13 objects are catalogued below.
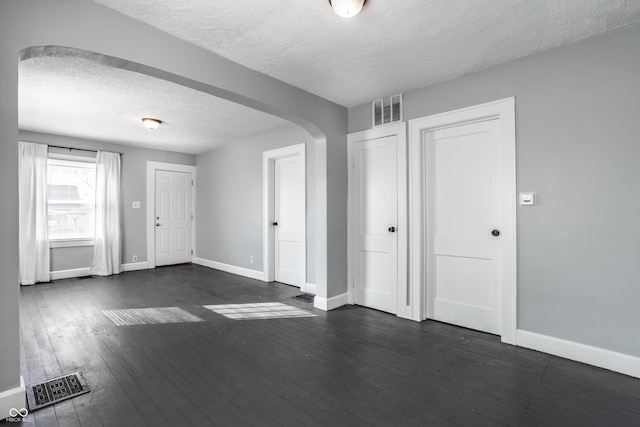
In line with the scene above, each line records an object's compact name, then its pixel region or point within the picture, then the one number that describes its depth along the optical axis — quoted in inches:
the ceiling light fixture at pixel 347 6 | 75.8
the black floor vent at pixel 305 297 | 167.1
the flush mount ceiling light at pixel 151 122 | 173.3
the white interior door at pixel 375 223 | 144.1
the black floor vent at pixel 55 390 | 78.0
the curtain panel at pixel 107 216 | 228.2
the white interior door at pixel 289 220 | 189.9
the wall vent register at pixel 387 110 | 139.9
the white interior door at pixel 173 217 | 262.8
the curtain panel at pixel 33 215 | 196.7
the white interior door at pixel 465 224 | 117.6
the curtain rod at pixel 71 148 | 213.3
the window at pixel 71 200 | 214.7
